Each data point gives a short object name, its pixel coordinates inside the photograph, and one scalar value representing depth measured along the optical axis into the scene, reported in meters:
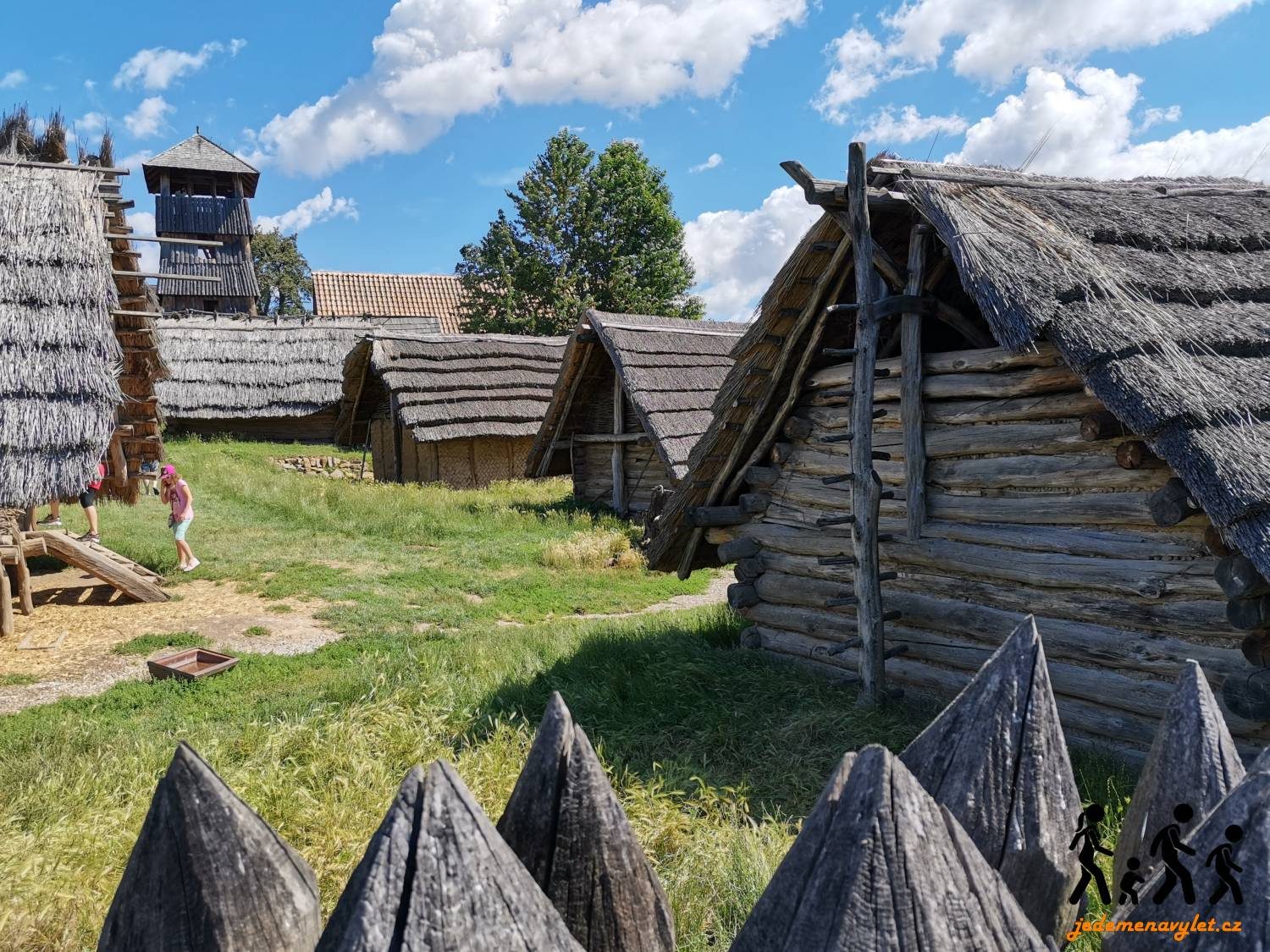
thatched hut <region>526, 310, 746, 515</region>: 15.28
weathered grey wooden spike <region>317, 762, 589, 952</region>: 1.17
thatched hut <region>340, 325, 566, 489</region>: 20.64
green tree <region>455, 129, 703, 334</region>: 32.22
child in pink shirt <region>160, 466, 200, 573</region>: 11.80
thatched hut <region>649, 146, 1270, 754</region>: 4.61
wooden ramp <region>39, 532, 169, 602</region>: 10.45
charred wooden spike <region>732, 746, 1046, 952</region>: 1.19
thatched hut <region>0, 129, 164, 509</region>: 8.77
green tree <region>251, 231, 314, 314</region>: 46.81
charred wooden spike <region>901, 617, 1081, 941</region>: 1.48
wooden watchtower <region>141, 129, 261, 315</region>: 36.28
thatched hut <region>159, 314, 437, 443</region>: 28.33
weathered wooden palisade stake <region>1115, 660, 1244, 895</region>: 1.52
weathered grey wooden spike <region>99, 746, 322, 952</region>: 1.33
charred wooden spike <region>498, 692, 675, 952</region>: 1.49
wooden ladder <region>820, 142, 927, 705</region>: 6.11
